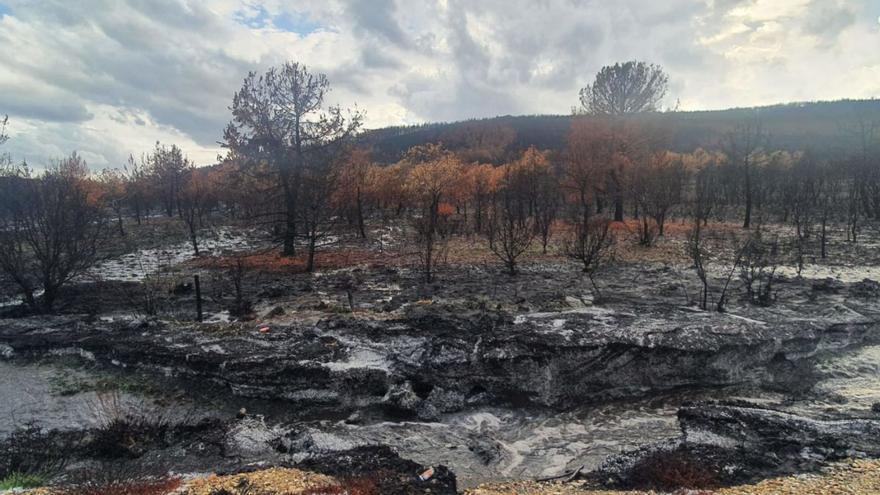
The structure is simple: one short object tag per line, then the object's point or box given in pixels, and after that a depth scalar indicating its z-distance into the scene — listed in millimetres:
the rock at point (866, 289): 12656
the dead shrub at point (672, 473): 5598
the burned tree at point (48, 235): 13312
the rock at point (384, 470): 5859
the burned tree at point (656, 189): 22844
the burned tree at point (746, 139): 27073
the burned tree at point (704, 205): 12125
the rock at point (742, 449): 5844
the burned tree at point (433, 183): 28516
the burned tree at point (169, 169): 38969
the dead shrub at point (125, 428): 6793
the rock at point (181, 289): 15219
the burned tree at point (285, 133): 22188
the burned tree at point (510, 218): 16875
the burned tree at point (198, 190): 41381
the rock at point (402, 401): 8117
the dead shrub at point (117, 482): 5480
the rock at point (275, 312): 11914
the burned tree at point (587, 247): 15672
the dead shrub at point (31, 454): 6391
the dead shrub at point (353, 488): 5469
